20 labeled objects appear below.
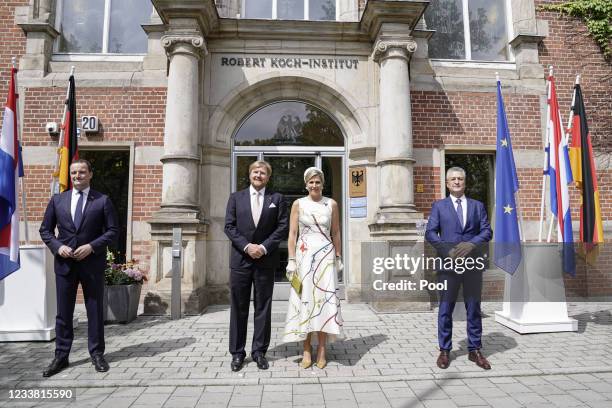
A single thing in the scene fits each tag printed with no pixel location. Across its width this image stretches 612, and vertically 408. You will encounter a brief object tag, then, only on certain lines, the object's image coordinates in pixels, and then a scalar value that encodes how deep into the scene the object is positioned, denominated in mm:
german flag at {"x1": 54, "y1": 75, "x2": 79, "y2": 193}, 6012
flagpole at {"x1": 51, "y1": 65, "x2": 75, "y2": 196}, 5948
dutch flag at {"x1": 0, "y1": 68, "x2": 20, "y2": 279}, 4609
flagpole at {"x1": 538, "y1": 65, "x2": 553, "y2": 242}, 6102
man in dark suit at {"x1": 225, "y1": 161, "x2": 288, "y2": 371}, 4012
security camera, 7297
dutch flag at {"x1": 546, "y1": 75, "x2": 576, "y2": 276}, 5781
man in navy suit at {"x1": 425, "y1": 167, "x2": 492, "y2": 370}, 4078
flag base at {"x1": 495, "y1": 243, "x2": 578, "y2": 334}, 5305
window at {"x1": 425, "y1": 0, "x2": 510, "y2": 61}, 8367
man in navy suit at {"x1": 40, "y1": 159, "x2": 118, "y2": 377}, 3975
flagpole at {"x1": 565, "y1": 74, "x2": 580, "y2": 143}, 6291
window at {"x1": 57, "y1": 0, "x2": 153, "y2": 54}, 7984
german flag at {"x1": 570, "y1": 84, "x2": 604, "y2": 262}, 6188
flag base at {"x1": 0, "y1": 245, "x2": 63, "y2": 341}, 4898
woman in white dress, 4027
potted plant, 5816
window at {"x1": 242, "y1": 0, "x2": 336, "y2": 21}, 8023
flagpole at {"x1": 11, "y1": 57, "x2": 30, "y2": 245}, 5125
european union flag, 5527
